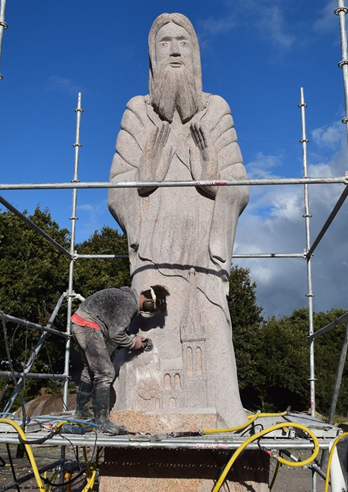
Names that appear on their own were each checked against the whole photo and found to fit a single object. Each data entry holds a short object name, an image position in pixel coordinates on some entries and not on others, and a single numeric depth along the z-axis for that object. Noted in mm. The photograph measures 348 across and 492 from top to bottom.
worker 4664
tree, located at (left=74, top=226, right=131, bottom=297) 20531
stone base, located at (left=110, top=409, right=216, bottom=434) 4797
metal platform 3678
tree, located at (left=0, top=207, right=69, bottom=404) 17812
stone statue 5375
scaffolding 3820
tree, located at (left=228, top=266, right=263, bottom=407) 22219
